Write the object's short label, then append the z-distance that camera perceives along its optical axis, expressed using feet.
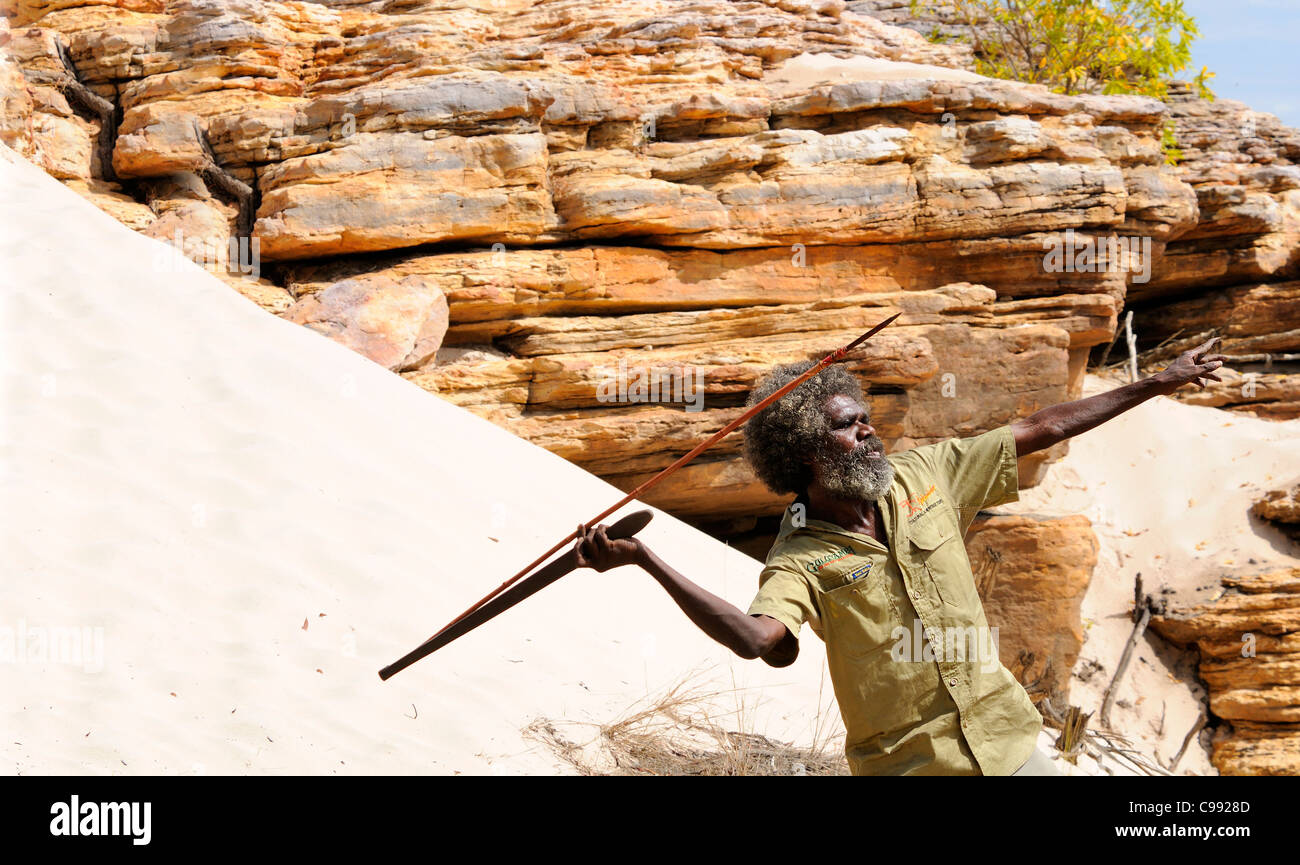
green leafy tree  46.29
